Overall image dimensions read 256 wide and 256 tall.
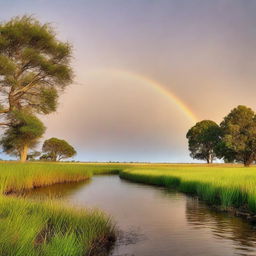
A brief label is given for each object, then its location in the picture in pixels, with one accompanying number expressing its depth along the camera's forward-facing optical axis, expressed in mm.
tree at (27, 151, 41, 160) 91688
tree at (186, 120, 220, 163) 90188
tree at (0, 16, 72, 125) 35594
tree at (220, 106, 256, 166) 73188
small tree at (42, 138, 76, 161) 98562
